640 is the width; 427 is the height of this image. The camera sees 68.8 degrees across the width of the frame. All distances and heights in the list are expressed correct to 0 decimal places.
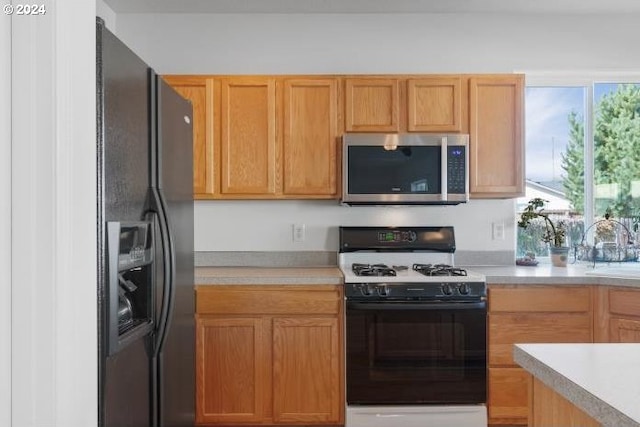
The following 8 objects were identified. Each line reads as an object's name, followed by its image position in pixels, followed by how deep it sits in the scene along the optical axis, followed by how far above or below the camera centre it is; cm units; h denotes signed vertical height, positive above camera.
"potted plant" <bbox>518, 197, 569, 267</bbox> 306 -13
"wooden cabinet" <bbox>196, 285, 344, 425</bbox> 256 -77
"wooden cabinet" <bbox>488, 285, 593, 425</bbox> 254 -63
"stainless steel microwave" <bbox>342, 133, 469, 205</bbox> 280 +26
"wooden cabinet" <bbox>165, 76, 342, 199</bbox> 287 +46
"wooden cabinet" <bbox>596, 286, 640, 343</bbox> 244 -56
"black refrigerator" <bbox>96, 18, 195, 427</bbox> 112 -9
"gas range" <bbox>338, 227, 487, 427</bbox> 250 -76
